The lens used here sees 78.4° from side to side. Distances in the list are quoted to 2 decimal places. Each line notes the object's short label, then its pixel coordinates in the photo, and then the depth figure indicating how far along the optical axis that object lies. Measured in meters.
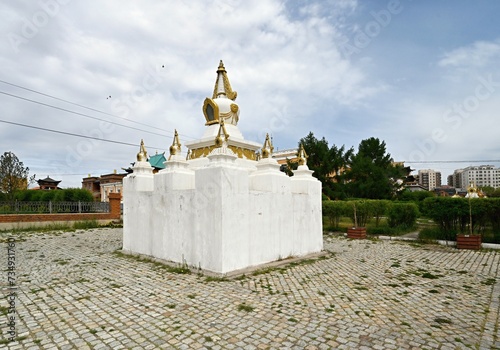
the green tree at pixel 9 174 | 31.80
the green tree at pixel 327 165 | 26.89
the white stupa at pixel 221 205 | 7.89
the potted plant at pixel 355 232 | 16.09
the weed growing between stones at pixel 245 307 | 5.38
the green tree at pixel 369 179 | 26.31
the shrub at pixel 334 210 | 18.23
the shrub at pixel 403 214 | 17.30
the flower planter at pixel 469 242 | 12.53
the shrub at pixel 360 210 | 17.55
